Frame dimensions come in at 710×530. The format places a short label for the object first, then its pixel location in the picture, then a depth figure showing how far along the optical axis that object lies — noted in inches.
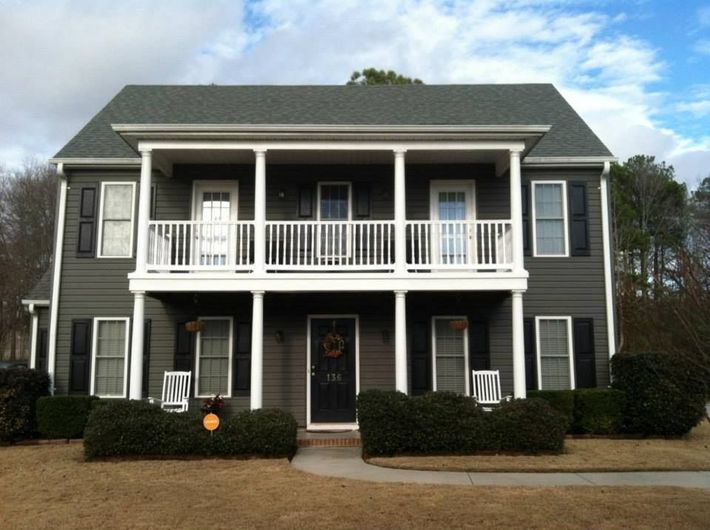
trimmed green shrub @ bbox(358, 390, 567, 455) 370.3
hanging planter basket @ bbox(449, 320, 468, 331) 479.5
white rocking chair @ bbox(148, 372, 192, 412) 474.9
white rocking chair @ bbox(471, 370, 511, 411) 477.1
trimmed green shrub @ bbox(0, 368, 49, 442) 431.2
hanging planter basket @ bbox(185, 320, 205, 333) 472.4
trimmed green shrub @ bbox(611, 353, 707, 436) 437.7
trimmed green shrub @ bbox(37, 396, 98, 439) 440.5
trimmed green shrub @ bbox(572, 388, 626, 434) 445.1
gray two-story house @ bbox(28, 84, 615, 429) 490.9
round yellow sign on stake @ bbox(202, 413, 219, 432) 375.2
